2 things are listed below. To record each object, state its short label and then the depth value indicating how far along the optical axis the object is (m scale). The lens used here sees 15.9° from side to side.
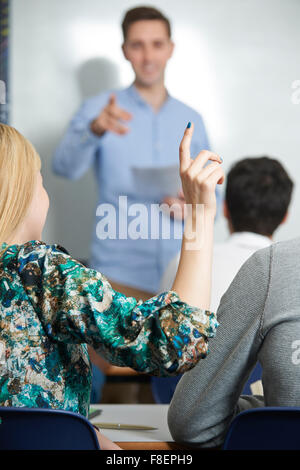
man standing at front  3.30
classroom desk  1.46
